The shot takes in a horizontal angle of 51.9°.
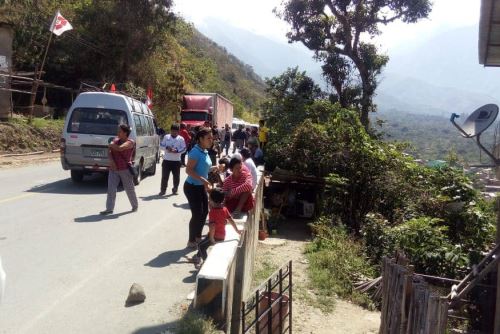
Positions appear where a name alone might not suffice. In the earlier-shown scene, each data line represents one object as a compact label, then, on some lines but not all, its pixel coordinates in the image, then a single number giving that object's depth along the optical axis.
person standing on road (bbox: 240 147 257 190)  8.94
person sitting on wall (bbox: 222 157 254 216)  7.10
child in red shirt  6.20
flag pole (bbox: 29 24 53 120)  22.37
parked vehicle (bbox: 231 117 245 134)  47.39
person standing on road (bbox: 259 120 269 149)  18.20
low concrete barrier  3.77
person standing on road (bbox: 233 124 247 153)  22.98
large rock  5.39
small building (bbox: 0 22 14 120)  21.02
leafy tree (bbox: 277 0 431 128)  26.00
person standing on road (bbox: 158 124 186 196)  11.73
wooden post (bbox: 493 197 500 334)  5.96
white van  12.16
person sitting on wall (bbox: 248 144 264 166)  13.35
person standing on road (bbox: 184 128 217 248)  7.01
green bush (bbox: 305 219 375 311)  8.13
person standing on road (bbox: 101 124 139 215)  9.56
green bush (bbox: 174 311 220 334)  3.62
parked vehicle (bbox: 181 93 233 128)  28.16
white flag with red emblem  20.16
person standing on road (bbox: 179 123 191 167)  14.84
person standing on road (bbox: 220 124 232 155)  25.52
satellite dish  6.47
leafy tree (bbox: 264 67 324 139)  16.81
